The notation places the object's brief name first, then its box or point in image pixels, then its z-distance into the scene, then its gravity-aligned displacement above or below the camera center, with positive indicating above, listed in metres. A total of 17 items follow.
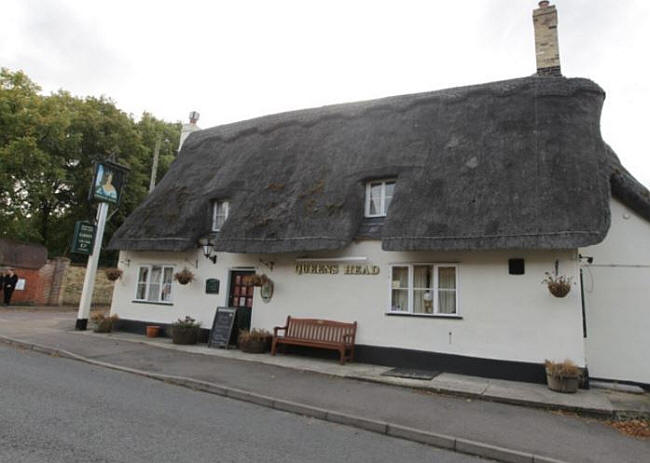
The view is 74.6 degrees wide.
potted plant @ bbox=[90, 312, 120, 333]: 13.56 -0.65
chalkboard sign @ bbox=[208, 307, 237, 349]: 11.81 -0.49
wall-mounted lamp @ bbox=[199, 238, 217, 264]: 12.68 +1.74
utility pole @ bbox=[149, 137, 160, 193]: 20.23 +6.91
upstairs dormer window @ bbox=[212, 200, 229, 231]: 13.64 +3.03
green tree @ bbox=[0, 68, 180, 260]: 22.28 +8.45
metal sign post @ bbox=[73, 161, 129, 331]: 13.93 +3.11
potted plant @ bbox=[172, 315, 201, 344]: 12.22 -0.71
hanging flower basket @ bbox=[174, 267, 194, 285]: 12.83 +0.90
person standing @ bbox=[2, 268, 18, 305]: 20.44 +0.53
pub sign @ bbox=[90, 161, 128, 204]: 14.09 +4.00
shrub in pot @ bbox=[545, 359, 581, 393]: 7.89 -0.85
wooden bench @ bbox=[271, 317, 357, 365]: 10.28 -0.48
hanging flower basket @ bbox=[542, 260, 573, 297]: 8.29 +0.87
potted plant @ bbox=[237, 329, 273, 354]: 11.23 -0.78
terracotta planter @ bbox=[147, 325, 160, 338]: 13.31 -0.80
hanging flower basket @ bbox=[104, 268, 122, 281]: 13.94 +0.93
